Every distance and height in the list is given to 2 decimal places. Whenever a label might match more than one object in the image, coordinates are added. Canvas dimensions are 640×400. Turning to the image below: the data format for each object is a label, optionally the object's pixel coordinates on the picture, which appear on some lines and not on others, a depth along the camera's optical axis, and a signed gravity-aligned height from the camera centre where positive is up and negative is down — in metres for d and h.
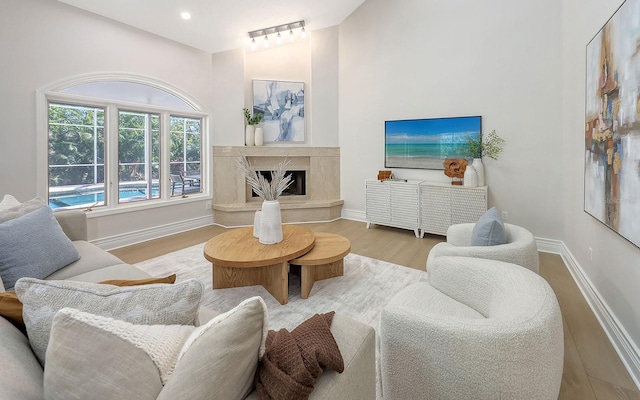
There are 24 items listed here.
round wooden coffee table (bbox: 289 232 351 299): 2.63 -0.63
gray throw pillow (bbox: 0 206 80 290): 1.74 -0.37
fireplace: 5.32 +0.06
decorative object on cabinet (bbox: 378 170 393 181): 4.97 +0.22
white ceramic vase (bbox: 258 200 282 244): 2.80 -0.32
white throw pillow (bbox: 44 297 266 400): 0.63 -0.38
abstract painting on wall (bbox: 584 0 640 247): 1.67 +0.42
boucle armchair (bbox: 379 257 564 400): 1.00 -0.57
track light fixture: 4.93 +2.59
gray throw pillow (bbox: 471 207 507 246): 2.02 -0.30
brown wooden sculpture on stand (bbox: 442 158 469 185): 4.19 +0.28
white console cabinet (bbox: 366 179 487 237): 4.07 -0.24
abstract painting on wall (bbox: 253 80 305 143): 5.59 +1.48
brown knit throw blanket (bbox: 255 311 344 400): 0.72 -0.45
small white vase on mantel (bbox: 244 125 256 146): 5.43 +0.95
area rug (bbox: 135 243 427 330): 2.38 -0.93
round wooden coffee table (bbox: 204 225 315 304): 2.47 -0.57
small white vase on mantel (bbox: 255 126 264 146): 5.44 +0.93
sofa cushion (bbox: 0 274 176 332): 0.89 -0.36
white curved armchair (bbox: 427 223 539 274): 1.86 -0.40
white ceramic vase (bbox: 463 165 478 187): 4.11 +0.15
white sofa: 0.69 -0.49
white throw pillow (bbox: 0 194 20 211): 2.09 -0.11
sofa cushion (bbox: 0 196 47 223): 1.96 -0.15
